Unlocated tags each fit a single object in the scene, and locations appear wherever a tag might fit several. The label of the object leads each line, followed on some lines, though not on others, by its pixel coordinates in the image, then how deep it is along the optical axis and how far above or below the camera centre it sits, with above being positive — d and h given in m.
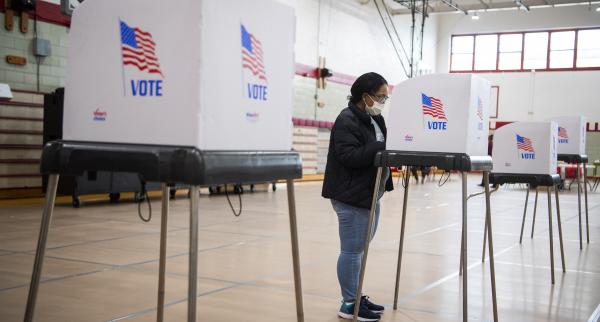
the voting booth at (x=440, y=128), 3.37 +0.11
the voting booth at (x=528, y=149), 5.25 +0.02
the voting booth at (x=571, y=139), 7.25 +0.18
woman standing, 3.60 -0.17
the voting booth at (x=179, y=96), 1.99 +0.14
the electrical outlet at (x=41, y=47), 10.43 +1.40
